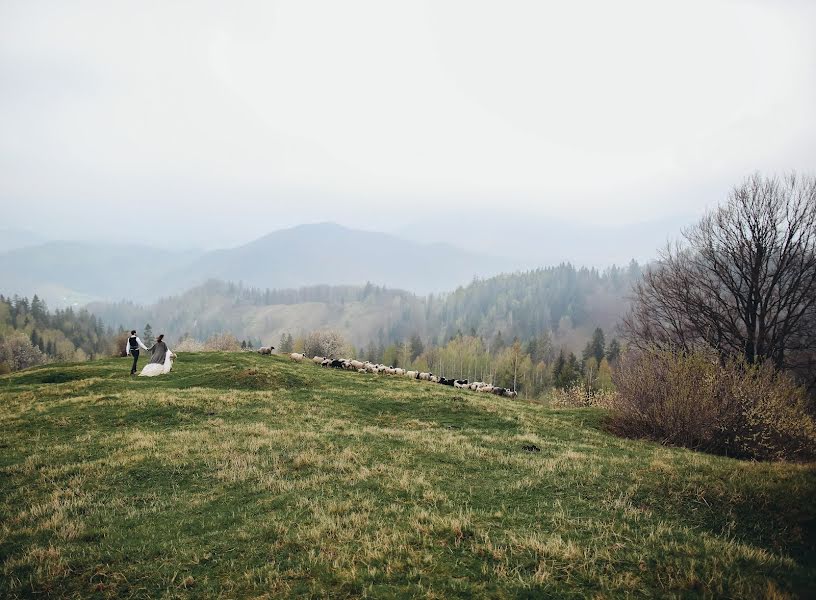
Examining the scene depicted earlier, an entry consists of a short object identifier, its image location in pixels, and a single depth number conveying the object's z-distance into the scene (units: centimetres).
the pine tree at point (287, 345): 16841
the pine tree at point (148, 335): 13760
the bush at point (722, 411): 2230
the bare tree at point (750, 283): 3134
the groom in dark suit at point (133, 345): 3376
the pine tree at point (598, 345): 14729
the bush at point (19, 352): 11762
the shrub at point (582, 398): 5512
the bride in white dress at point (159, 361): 3356
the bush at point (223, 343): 12466
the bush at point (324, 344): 11581
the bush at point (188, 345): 13044
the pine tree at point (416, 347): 17388
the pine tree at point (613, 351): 14161
